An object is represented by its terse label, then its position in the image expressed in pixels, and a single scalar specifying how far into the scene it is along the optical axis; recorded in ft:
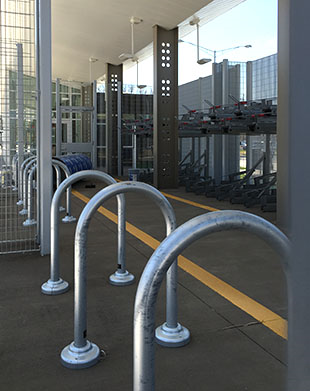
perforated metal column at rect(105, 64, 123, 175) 48.01
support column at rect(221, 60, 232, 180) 33.39
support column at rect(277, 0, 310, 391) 1.71
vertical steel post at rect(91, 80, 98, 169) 42.75
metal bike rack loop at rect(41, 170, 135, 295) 10.09
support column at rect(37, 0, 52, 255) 12.82
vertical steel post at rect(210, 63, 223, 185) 33.68
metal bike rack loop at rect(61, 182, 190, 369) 6.97
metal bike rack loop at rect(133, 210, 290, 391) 3.92
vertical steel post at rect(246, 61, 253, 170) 31.24
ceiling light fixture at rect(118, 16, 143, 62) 33.05
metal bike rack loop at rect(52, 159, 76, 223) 19.03
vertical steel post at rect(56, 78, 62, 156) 39.90
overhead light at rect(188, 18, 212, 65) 32.48
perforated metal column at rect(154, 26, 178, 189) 33.58
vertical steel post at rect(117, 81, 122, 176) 47.75
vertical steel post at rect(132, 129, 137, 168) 41.19
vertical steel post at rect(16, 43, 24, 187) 19.26
